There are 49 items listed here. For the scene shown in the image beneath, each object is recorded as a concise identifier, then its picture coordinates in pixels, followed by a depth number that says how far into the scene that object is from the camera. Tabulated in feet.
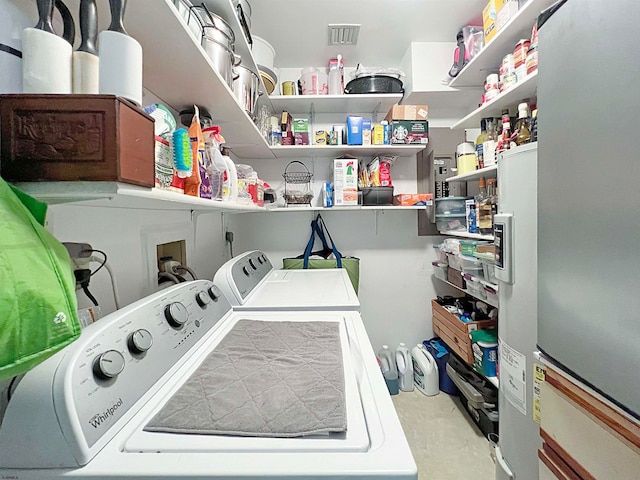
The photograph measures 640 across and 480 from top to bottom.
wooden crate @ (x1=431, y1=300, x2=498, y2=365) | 6.10
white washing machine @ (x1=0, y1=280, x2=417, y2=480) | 1.45
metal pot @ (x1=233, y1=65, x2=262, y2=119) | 4.32
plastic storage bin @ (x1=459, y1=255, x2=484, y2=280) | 5.80
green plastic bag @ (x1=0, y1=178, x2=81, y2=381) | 1.12
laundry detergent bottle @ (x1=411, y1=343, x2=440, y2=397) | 7.27
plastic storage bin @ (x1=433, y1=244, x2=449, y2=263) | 7.27
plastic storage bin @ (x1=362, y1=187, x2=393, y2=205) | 6.97
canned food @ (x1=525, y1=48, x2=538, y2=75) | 4.46
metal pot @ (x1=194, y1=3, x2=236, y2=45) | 3.29
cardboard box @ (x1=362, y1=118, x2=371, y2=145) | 6.97
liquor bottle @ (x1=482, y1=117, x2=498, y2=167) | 5.53
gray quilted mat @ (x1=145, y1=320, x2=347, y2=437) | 1.69
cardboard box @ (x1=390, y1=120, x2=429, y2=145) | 6.84
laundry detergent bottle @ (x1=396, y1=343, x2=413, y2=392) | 7.50
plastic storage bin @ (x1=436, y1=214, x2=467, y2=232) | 7.08
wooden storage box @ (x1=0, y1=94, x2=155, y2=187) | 1.44
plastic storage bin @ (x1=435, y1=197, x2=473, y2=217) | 7.08
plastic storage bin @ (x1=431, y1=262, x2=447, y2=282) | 7.34
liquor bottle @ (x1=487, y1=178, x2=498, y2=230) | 5.44
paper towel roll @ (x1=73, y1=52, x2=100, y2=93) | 1.60
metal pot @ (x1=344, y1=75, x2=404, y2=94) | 6.80
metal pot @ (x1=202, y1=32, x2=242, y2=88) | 3.28
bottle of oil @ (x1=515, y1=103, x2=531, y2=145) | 4.79
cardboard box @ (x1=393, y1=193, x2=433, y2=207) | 7.02
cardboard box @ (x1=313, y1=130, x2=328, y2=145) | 7.06
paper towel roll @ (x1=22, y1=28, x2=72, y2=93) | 1.48
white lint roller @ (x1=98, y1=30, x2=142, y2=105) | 1.63
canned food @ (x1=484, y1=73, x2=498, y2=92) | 5.55
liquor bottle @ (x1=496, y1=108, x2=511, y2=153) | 5.18
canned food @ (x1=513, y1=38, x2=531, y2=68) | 4.74
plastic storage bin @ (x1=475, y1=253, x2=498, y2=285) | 5.07
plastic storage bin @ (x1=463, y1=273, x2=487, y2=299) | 5.79
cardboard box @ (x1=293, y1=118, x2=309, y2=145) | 7.08
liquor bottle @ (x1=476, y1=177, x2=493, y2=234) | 5.57
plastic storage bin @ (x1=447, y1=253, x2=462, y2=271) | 6.47
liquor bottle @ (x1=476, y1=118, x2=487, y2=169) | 5.86
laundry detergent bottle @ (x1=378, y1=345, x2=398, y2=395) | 7.39
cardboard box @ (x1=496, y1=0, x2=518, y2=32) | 4.87
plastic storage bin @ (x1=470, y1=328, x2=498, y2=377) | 5.54
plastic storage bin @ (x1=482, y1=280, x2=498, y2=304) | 5.29
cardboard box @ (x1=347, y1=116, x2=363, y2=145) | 6.91
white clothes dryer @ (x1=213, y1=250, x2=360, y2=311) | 3.99
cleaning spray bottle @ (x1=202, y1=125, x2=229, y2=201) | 3.34
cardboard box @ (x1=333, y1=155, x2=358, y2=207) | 6.83
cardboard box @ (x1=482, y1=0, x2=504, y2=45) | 5.32
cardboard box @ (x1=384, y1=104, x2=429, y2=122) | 6.91
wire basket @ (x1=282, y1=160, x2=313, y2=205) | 7.87
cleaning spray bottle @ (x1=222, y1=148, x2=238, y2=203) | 3.82
